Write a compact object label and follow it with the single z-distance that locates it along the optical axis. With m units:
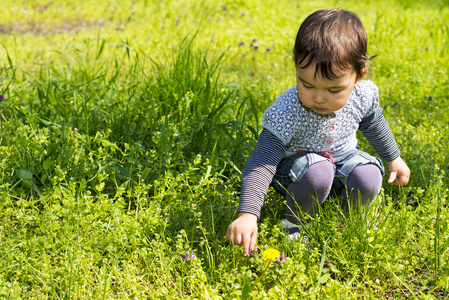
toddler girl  2.06
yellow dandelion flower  1.82
